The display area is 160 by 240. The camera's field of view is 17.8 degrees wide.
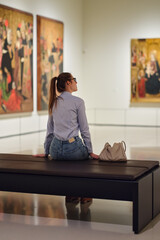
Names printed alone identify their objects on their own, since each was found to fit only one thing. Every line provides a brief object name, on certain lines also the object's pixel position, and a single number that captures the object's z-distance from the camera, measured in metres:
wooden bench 6.87
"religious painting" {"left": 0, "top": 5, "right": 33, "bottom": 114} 20.09
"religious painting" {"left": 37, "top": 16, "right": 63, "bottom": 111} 23.05
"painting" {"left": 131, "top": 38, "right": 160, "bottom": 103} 26.52
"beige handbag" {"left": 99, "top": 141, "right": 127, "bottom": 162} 8.02
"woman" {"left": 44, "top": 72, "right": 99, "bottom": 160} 8.24
